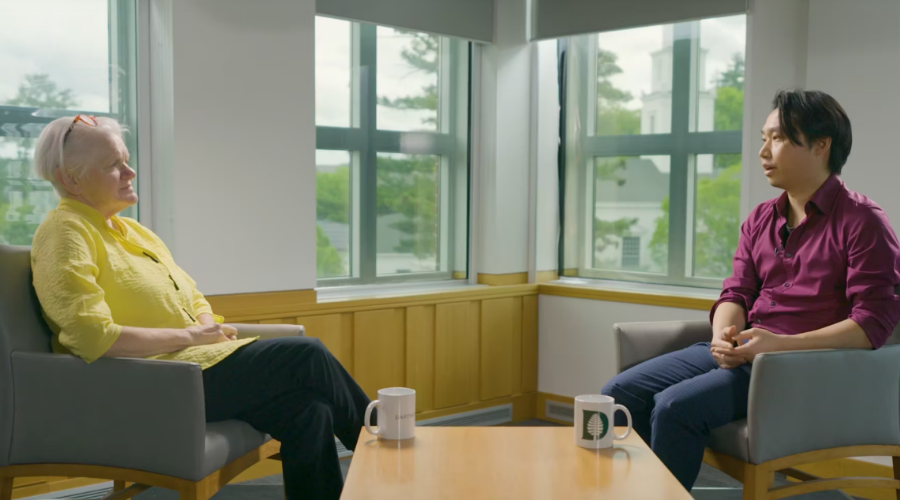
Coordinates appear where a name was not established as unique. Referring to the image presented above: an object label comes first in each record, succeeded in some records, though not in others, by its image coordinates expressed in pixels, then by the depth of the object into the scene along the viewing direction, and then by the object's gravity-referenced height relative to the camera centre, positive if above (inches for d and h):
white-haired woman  78.4 -13.2
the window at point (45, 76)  103.7 +16.6
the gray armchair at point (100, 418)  72.9 -19.7
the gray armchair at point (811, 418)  80.0 -21.4
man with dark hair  83.7 -9.1
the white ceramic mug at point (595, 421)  69.6 -18.5
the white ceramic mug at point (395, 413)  70.7 -18.4
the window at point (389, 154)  136.6 +9.1
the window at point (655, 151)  139.1 +10.2
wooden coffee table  60.0 -21.1
